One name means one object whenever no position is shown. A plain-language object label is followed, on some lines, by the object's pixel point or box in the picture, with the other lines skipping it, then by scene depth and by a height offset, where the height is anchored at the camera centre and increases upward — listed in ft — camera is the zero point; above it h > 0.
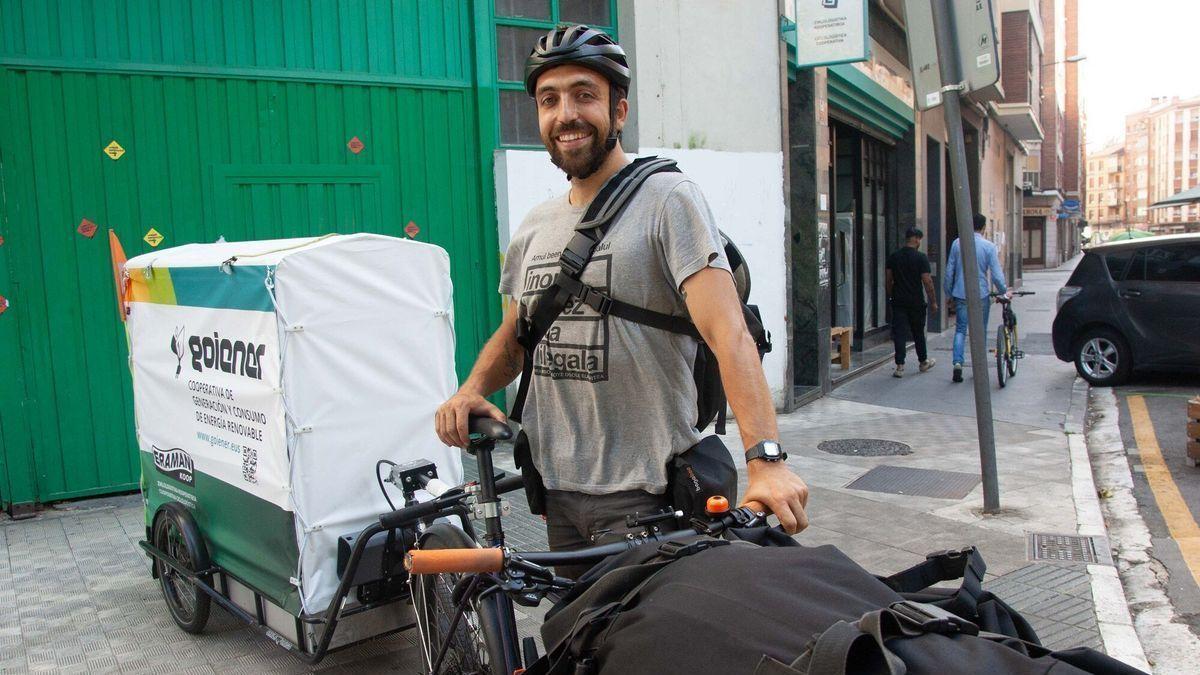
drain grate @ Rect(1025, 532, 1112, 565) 17.93 -5.95
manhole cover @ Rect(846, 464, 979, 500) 22.76 -5.87
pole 19.97 -0.08
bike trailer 12.19 -1.74
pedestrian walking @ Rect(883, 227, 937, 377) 41.22 -2.26
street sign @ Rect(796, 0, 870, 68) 30.66 +6.78
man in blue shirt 38.37 -1.68
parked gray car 36.81 -3.04
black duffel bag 4.21 -1.80
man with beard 7.67 -0.58
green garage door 21.15 +2.80
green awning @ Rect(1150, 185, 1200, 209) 86.11 +2.89
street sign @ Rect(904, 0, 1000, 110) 19.34 +3.97
